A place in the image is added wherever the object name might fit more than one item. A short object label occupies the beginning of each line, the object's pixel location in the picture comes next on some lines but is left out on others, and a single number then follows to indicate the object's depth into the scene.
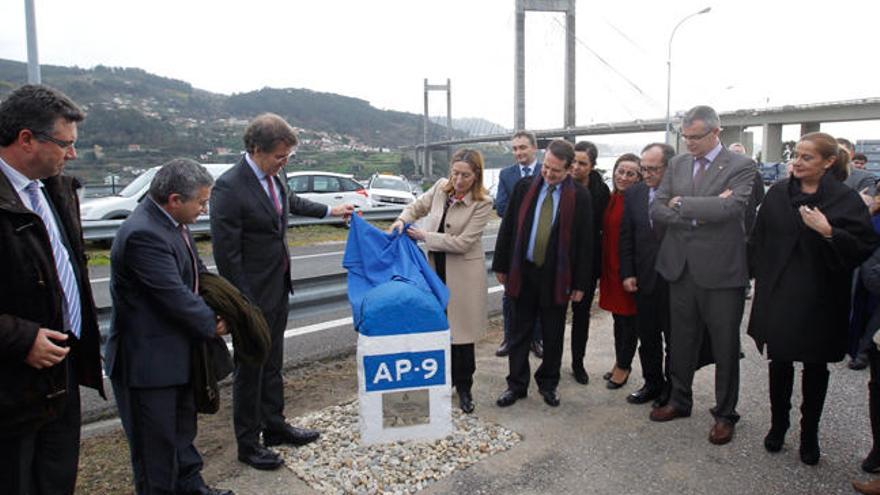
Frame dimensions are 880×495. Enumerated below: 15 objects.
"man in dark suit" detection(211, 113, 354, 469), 2.81
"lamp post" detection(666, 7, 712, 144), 33.77
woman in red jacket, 4.18
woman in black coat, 2.96
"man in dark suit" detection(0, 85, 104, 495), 1.79
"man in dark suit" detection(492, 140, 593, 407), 3.80
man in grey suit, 3.35
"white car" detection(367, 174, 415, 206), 16.28
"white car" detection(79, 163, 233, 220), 10.45
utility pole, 8.32
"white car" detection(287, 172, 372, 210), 14.29
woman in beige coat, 3.71
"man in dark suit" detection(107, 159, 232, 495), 2.24
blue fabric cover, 3.15
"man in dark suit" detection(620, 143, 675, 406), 3.91
